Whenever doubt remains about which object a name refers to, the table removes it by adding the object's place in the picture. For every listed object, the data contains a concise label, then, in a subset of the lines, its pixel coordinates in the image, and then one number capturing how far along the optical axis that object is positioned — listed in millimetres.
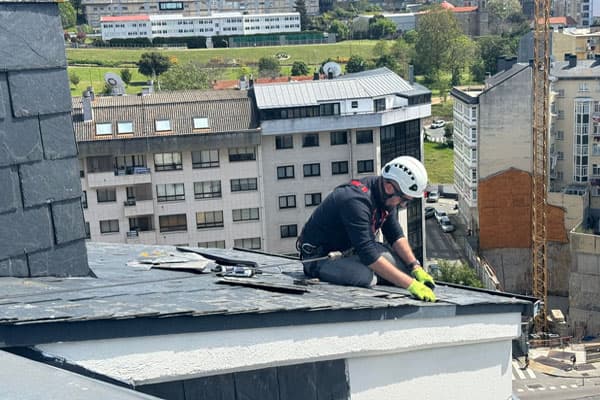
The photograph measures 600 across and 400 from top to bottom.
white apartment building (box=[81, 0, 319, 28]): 177250
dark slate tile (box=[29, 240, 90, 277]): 9461
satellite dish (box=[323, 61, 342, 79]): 66362
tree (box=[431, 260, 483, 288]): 59156
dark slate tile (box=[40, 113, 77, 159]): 9609
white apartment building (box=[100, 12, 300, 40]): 153750
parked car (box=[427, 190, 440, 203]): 86500
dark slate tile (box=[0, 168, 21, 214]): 9094
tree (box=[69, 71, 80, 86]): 110625
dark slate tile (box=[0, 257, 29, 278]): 9122
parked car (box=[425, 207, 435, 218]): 80812
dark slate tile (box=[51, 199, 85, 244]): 9672
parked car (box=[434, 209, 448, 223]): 78912
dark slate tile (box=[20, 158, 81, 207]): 9359
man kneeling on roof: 10953
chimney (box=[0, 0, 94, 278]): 9219
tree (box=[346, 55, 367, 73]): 119438
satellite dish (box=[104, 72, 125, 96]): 65500
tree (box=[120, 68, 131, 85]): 115438
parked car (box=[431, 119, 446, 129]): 111500
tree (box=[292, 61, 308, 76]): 118625
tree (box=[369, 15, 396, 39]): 158625
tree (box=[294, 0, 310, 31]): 170875
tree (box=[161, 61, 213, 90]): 94250
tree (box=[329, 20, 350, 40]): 155500
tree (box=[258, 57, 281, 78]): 118675
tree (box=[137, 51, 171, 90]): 117750
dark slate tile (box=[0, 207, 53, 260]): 9109
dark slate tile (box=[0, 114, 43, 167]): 9172
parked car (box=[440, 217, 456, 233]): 76500
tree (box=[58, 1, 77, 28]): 162000
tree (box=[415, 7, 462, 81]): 130500
